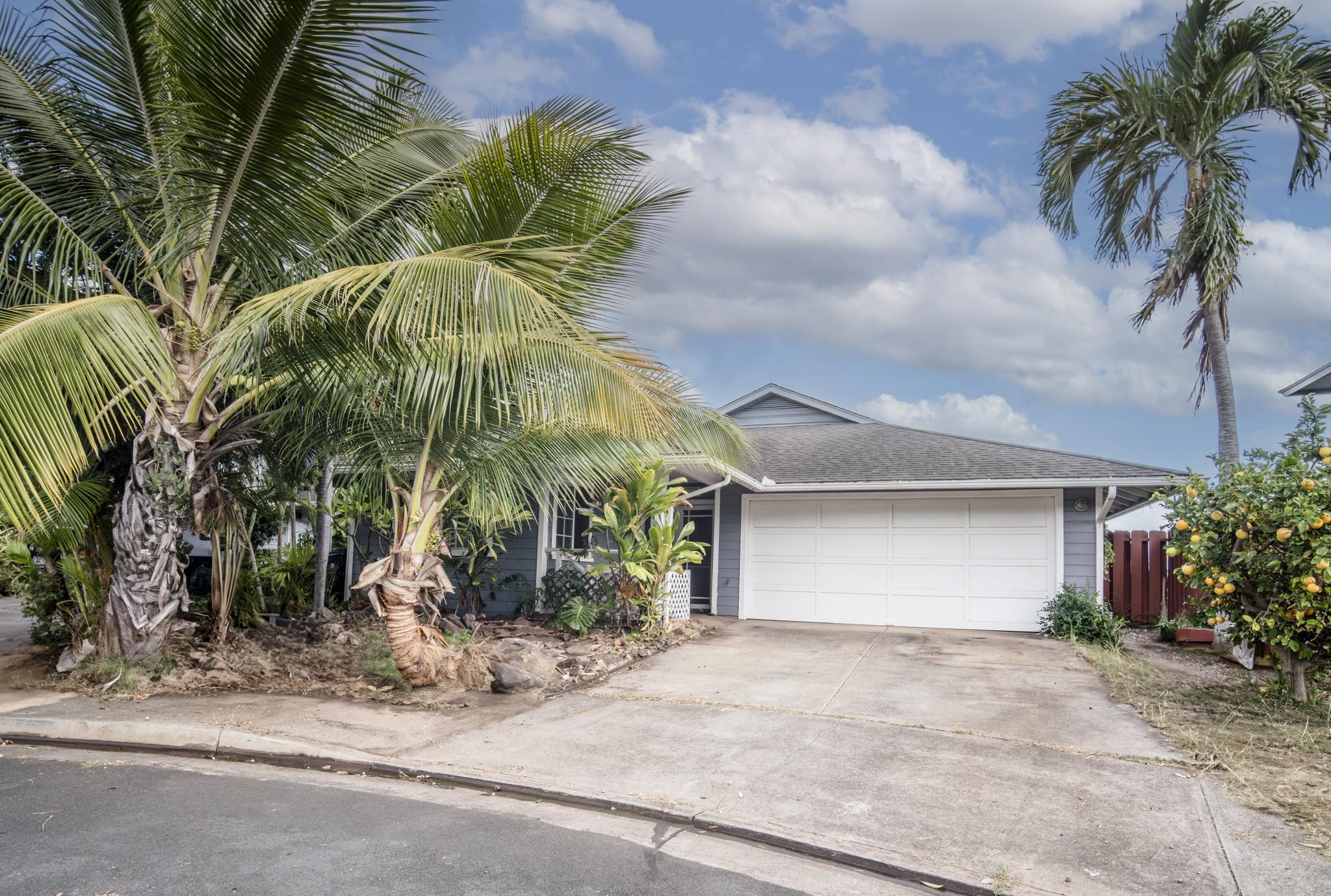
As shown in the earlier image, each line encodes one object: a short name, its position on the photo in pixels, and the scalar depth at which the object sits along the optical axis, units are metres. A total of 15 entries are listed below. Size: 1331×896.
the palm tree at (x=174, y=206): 5.53
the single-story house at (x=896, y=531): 12.45
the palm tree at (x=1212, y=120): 11.75
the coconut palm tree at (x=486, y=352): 5.45
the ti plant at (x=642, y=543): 10.91
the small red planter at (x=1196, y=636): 11.41
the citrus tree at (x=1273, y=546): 6.48
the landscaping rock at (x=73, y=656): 7.68
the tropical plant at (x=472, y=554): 11.49
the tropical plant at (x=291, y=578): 12.81
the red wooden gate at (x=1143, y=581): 13.98
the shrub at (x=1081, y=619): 11.34
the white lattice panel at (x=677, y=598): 11.66
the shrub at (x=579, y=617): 10.83
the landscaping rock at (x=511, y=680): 7.63
